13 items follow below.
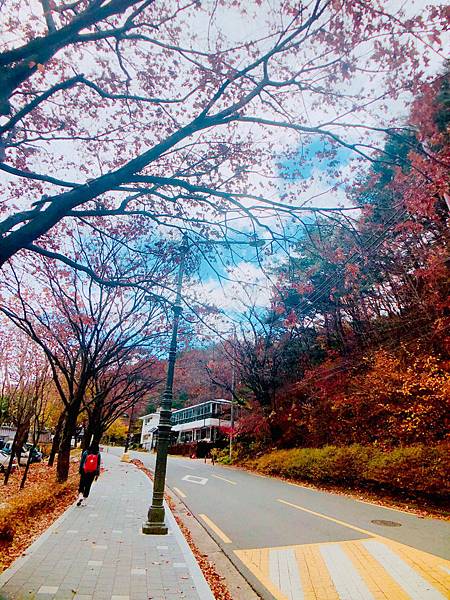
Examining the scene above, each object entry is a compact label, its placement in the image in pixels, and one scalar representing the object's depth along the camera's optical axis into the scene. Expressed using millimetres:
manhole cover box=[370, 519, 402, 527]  8959
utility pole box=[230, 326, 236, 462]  30312
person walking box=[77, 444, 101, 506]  11336
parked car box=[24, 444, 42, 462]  30241
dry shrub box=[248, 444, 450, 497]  11359
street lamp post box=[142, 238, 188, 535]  7793
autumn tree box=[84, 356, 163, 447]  19172
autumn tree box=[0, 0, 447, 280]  4023
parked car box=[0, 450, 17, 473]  20819
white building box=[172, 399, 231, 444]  54544
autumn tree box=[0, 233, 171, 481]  14055
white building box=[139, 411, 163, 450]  76594
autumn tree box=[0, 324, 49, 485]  19266
